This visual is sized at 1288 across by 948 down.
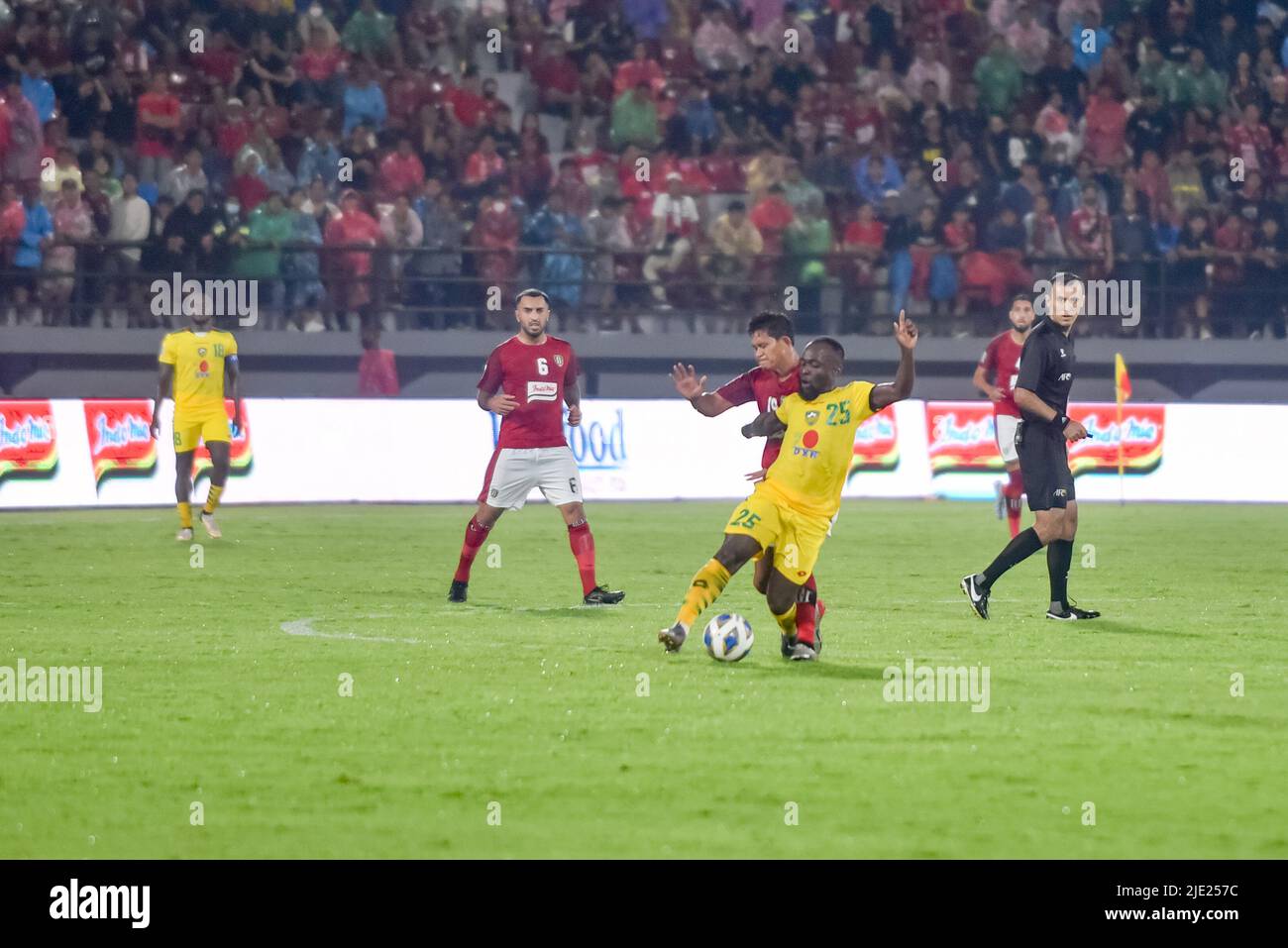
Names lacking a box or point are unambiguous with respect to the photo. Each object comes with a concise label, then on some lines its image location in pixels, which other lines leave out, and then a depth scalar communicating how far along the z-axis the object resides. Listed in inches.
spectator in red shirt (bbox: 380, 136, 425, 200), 1073.5
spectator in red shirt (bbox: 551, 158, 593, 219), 1096.8
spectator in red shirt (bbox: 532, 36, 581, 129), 1153.4
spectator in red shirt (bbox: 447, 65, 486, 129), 1107.9
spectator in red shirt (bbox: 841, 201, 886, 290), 1117.7
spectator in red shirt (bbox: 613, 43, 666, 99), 1153.4
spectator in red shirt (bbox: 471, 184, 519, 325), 1068.5
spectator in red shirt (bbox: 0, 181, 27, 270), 982.4
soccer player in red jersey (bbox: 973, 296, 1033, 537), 730.2
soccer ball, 424.2
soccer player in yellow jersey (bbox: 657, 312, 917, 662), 423.5
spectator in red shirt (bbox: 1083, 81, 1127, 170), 1177.4
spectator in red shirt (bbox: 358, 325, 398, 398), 1037.8
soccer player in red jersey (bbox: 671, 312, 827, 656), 434.6
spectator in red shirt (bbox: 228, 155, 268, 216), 1035.3
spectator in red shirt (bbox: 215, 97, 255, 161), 1037.8
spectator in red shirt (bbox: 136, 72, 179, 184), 1027.3
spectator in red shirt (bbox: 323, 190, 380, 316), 1055.6
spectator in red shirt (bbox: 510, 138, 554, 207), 1097.4
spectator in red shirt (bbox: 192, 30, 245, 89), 1059.3
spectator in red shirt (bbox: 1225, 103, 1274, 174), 1182.3
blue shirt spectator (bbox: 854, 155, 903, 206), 1138.7
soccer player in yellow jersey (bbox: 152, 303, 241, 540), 773.9
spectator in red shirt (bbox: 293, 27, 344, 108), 1082.1
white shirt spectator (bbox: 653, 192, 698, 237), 1103.6
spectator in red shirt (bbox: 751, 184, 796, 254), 1114.1
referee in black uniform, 517.3
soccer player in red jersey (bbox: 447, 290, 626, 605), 566.3
